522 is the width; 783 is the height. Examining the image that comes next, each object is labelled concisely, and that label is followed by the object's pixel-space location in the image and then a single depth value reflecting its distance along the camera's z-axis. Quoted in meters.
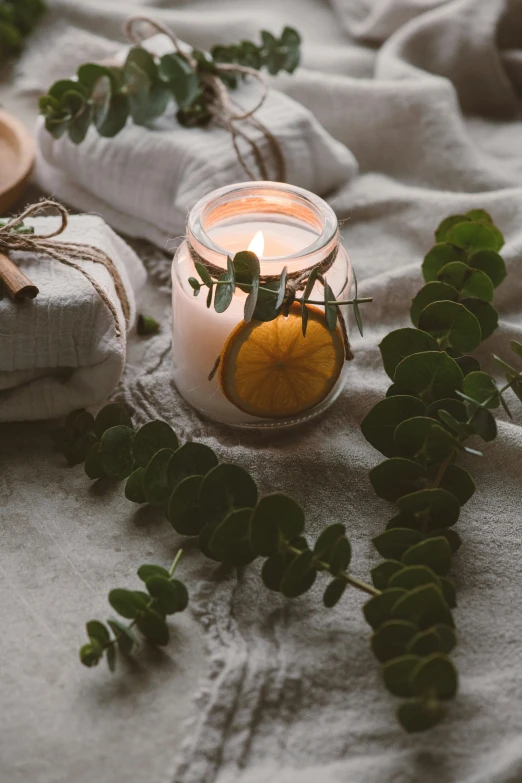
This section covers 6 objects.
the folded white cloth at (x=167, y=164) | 0.80
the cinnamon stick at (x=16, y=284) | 0.60
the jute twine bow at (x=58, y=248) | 0.63
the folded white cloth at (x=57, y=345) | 0.61
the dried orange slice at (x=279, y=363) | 0.58
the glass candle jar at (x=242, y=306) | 0.58
